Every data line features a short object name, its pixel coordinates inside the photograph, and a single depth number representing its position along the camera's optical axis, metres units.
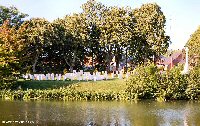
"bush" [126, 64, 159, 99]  44.62
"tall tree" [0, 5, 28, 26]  70.38
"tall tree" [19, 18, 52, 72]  61.00
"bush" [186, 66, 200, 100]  45.34
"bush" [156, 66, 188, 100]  45.06
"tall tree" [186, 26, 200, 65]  72.62
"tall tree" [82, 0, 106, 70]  70.94
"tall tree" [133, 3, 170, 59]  69.75
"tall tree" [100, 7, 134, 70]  68.44
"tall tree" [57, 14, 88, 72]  67.75
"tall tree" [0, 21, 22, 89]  46.03
